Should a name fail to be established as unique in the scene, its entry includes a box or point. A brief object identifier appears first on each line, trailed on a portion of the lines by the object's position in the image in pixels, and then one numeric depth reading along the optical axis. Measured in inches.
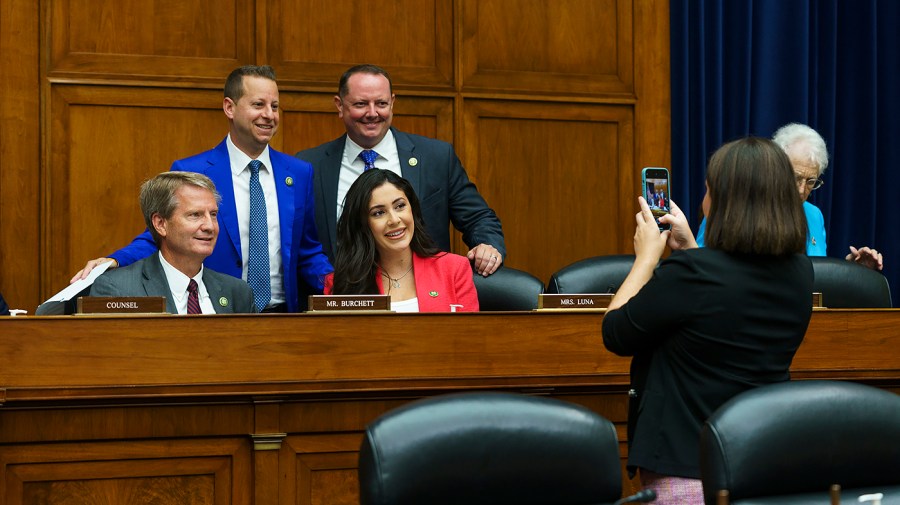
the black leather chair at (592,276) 153.6
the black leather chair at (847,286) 157.9
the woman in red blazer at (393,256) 146.8
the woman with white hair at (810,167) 175.9
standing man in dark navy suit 168.2
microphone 64.8
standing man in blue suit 157.9
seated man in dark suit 135.8
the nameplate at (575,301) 130.3
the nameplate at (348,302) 121.9
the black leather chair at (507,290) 152.6
